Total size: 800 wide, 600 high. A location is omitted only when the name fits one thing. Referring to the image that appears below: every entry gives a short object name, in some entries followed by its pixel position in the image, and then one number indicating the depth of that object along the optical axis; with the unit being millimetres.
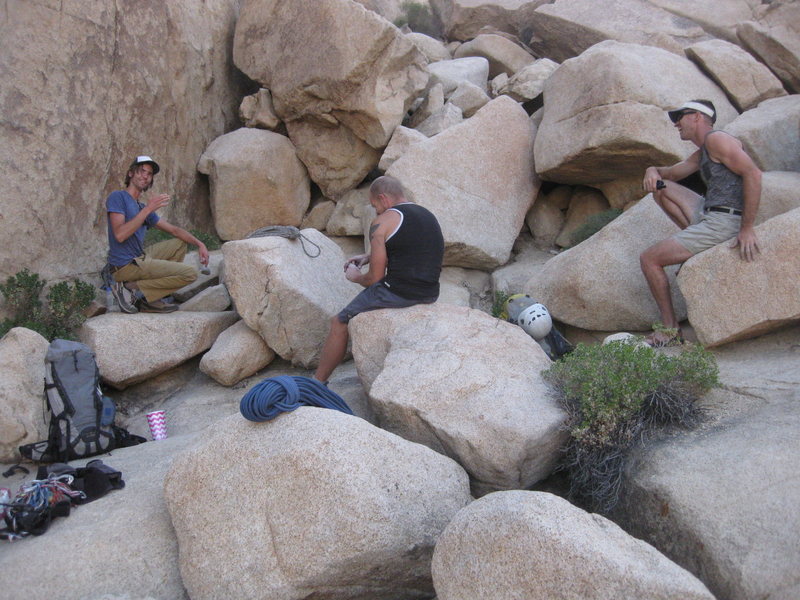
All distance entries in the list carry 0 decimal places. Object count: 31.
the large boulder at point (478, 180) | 9047
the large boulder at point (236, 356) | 7680
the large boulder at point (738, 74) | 10102
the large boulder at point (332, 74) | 9961
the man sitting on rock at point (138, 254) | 7688
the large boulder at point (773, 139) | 8328
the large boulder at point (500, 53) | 13602
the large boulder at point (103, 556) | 4484
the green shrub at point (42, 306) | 7812
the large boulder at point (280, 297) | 7477
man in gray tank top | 6250
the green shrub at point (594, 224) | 9110
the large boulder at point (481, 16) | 14852
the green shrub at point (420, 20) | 17205
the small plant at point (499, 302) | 8305
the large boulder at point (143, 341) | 7492
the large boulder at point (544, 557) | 3174
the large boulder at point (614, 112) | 8438
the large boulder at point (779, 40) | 10875
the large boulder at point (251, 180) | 10562
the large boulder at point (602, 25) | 12258
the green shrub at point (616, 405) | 4996
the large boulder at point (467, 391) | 5102
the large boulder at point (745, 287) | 5910
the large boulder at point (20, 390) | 6398
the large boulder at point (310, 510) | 4168
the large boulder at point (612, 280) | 7266
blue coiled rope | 4645
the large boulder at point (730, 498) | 3859
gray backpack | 6262
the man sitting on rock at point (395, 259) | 6613
